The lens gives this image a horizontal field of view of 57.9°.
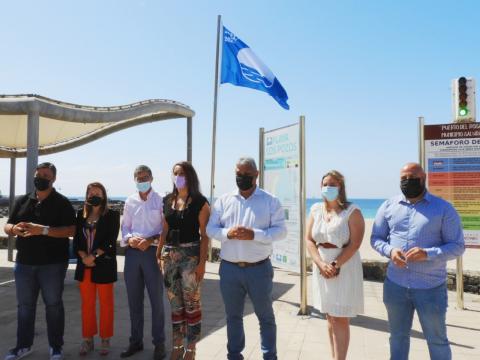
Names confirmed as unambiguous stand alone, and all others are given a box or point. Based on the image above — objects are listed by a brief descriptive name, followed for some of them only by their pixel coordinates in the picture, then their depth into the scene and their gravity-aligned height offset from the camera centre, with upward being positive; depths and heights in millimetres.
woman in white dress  3658 -557
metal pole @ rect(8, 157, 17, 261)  12125 +404
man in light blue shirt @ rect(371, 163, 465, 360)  3240 -454
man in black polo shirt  4066 -595
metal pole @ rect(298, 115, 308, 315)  5961 -302
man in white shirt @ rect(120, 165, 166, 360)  4234 -638
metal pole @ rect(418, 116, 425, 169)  6578 +842
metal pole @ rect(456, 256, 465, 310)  6395 -1301
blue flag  8492 +2641
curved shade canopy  7372 +1469
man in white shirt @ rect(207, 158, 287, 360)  3666 -450
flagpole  10914 +1981
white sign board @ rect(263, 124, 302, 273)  6055 +231
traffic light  6473 +1478
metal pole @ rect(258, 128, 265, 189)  6910 +693
